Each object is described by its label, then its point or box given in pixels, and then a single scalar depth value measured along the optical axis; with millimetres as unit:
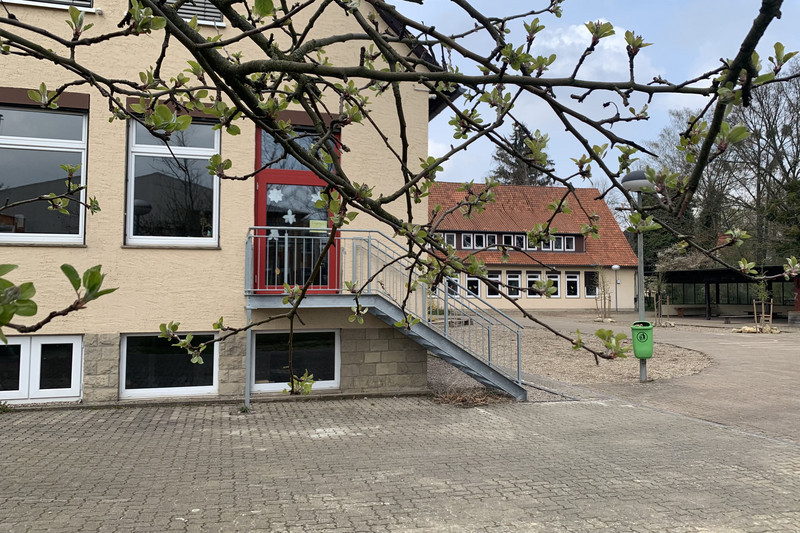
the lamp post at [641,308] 12164
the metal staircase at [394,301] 8992
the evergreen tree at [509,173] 52500
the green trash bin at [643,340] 11969
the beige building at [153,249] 8609
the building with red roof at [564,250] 38469
